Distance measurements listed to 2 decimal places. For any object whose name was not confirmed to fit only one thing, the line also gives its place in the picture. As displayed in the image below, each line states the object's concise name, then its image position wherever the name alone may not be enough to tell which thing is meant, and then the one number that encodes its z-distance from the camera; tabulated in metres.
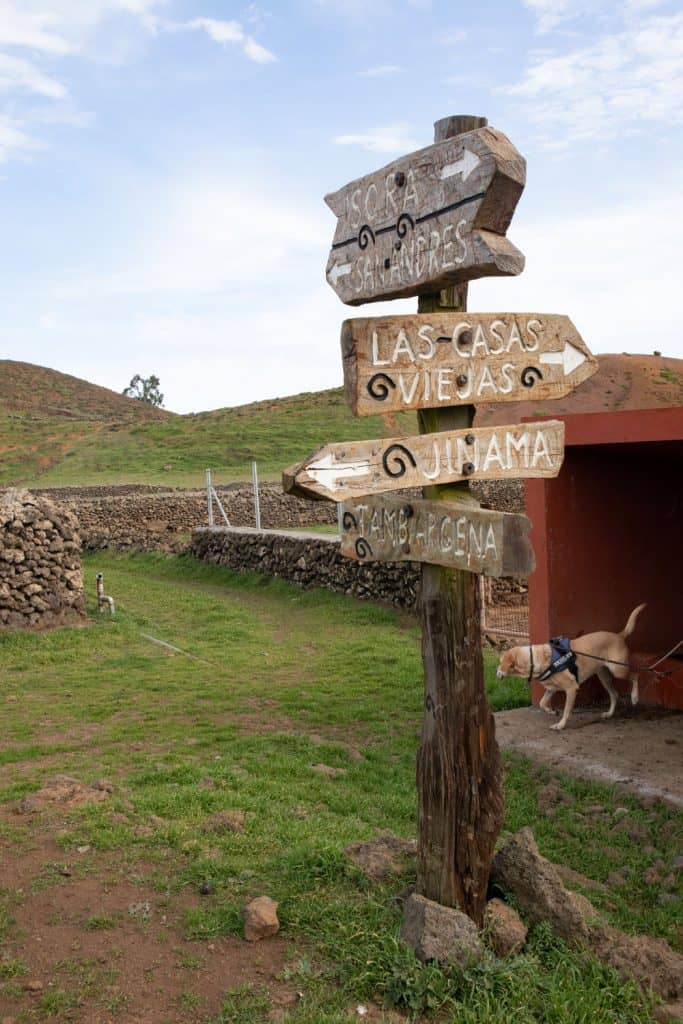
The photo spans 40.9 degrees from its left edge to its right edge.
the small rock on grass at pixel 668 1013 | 3.83
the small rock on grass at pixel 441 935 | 3.85
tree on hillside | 83.81
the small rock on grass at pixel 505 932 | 4.08
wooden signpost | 3.64
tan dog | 8.48
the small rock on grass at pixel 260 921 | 4.23
